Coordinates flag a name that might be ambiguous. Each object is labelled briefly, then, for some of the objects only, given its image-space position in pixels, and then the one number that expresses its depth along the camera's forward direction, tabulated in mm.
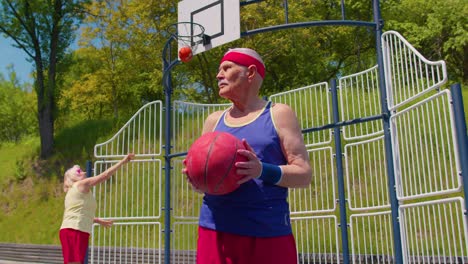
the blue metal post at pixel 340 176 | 5688
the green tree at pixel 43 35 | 20234
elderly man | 2094
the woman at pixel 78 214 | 5512
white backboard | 5852
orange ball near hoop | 5223
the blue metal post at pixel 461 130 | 3701
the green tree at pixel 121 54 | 18078
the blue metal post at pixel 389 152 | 4684
